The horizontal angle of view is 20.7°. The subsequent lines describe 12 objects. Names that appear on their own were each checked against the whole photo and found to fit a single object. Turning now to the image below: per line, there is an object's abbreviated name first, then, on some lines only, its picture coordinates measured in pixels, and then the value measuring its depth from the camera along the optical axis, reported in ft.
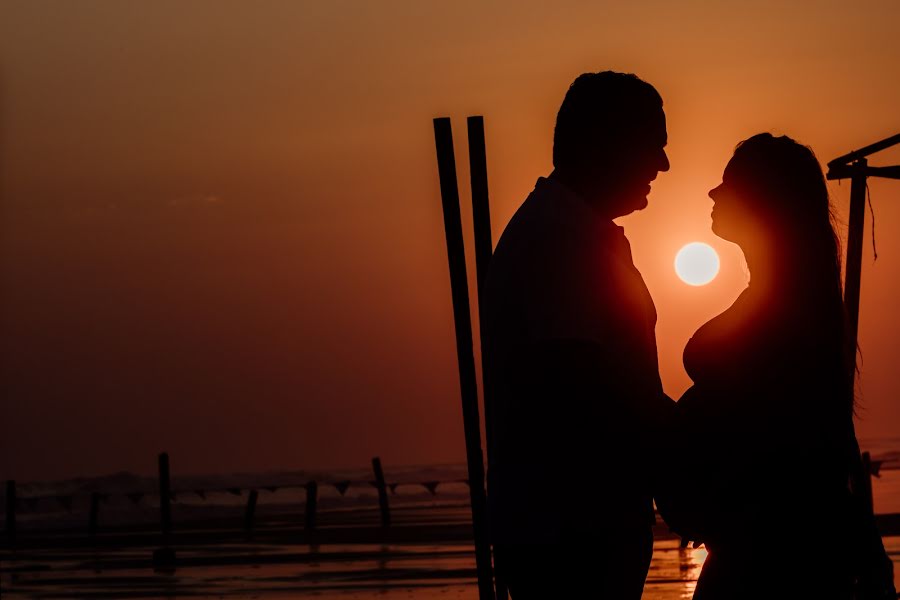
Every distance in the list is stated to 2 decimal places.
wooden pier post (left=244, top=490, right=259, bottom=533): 211.39
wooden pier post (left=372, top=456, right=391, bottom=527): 203.21
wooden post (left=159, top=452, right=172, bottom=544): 187.59
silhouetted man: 16.75
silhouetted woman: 19.47
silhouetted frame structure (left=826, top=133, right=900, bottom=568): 40.68
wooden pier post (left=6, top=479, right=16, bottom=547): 199.65
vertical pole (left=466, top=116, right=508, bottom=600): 26.71
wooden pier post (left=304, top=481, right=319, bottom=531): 199.75
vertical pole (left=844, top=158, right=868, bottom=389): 41.19
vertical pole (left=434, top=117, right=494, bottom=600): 27.04
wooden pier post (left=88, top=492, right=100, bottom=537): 214.49
